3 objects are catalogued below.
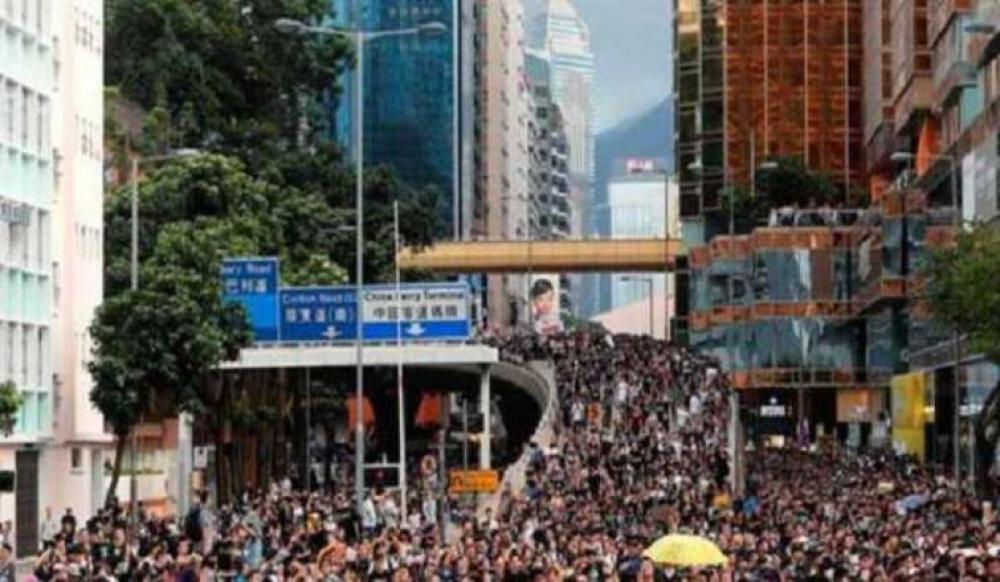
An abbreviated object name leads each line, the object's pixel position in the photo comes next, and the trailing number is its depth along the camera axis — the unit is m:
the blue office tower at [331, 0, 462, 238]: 186.00
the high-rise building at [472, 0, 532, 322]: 196.88
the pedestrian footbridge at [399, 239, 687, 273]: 141.00
